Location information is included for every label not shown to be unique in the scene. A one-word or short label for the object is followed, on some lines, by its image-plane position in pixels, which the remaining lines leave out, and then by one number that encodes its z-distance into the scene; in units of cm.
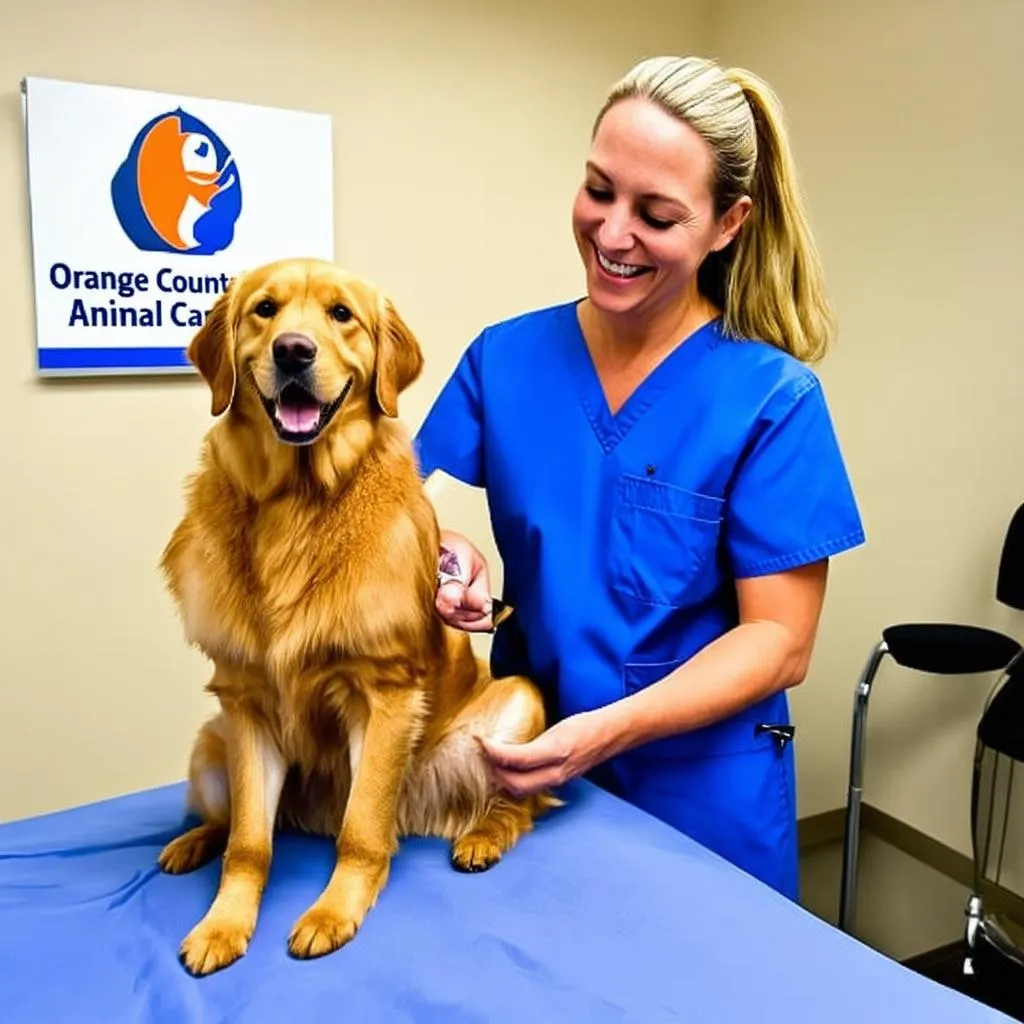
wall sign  197
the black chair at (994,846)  189
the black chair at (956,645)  198
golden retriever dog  106
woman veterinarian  119
